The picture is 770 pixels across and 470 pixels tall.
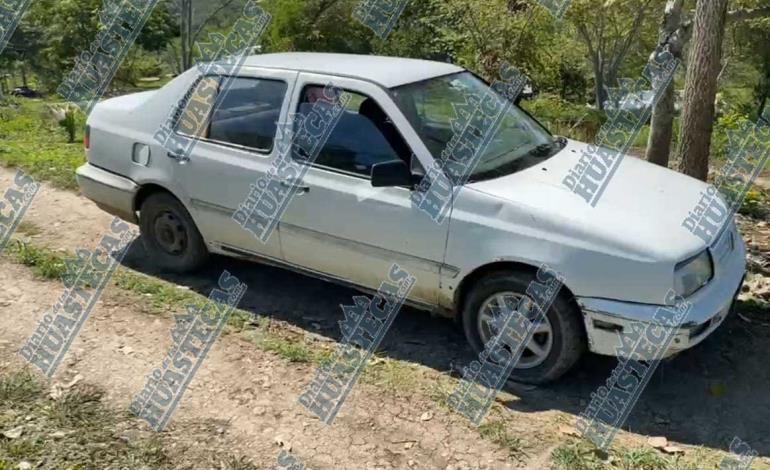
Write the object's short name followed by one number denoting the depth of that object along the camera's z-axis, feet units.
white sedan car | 11.37
